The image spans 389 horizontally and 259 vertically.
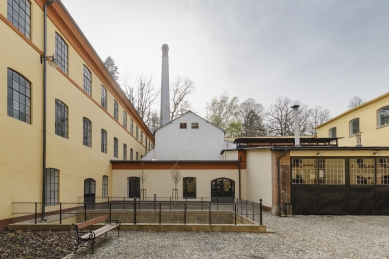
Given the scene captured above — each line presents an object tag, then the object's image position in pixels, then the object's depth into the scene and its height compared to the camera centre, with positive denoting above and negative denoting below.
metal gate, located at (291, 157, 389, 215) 12.46 -2.04
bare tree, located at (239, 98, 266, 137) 40.41 +4.90
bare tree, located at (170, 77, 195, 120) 38.50 +7.68
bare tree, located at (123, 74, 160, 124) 36.69 +7.43
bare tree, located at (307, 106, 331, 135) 40.69 +5.22
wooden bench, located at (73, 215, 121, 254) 6.29 -2.40
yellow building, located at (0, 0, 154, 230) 8.23 +1.75
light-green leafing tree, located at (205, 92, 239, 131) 37.53 +5.93
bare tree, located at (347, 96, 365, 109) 40.67 +7.85
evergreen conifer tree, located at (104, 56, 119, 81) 45.44 +16.21
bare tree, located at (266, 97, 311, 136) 39.72 +4.67
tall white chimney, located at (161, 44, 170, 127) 33.16 +8.82
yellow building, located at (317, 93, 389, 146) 18.13 +2.16
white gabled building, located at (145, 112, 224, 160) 24.73 +0.67
